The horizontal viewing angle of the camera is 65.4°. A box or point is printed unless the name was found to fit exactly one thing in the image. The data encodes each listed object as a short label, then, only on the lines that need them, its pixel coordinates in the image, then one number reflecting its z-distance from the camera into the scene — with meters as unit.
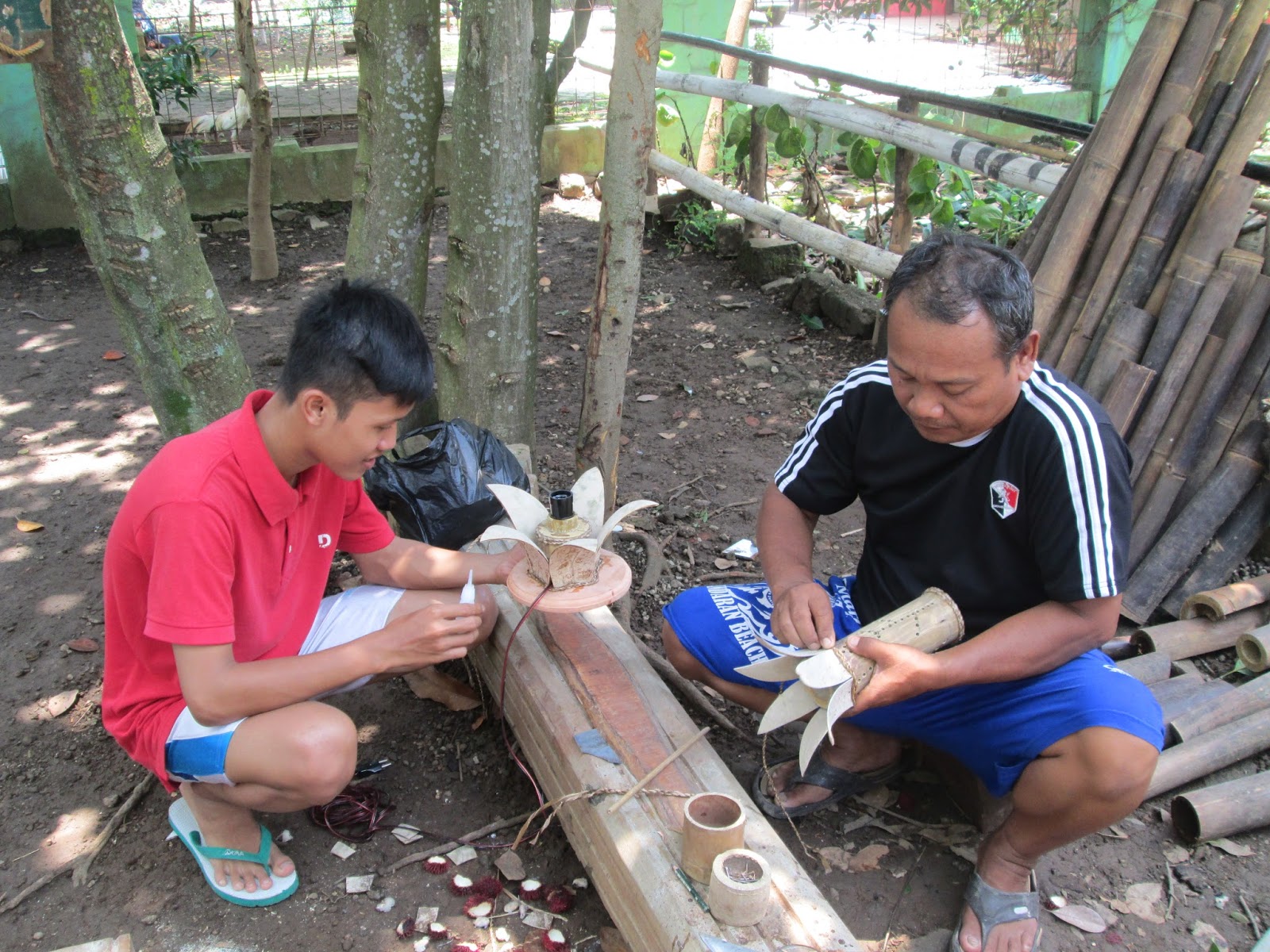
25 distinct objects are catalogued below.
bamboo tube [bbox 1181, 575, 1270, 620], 3.15
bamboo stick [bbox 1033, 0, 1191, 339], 3.61
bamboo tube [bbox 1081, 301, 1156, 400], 3.49
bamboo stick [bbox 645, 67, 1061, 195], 4.34
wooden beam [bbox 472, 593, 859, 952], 1.89
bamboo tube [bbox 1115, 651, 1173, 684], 3.00
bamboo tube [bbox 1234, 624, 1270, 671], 3.02
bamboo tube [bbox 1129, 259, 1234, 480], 3.37
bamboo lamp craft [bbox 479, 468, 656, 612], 2.39
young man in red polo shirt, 2.09
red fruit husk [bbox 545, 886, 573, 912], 2.38
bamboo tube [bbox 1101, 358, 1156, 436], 3.39
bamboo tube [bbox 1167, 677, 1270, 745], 2.82
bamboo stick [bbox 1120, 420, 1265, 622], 3.30
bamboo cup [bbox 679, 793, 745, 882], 1.89
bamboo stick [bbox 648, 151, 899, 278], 4.96
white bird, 8.70
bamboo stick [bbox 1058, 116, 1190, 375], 3.56
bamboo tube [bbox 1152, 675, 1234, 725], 2.86
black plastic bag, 3.12
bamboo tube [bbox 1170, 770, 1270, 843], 2.56
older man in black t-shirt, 2.07
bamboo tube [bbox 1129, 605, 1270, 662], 3.14
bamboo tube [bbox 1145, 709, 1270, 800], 2.70
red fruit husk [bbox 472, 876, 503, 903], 2.41
